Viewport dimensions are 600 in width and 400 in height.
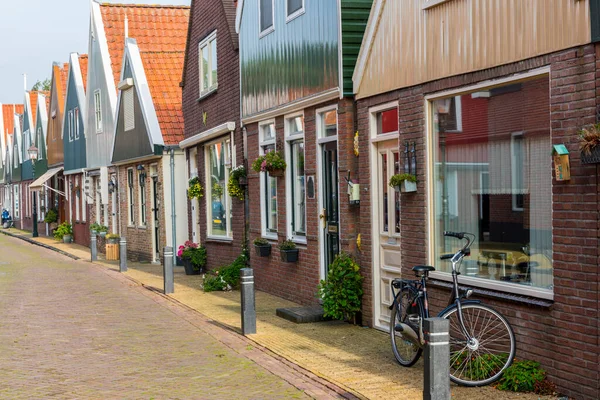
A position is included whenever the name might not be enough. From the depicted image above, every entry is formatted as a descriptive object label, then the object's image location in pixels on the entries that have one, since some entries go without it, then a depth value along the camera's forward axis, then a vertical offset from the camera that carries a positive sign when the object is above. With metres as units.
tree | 86.67 +11.55
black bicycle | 7.79 -1.40
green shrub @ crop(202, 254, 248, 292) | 16.55 -1.68
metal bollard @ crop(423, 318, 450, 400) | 5.86 -1.20
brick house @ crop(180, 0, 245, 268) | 17.41 +1.46
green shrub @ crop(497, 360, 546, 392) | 7.44 -1.68
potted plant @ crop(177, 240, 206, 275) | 19.89 -1.53
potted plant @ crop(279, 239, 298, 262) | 13.78 -0.99
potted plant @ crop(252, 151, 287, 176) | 14.23 +0.44
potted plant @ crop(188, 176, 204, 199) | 19.88 +0.04
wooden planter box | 26.80 -1.79
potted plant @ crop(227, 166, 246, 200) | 16.39 +0.17
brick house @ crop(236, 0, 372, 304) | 11.77 +0.99
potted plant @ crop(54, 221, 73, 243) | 36.44 -1.55
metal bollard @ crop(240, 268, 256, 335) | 11.10 -1.47
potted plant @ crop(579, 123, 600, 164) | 6.60 +0.28
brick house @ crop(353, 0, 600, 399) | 7.10 +0.24
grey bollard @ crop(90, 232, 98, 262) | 25.42 -1.57
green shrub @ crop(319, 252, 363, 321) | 11.34 -1.33
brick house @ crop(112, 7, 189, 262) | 23.03 +1.40
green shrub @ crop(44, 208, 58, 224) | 40.72 -1.00
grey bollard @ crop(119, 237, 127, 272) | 21.16 -1.56
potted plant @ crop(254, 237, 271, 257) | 15.25 -1.02
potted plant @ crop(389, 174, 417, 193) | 9.83 +0.05
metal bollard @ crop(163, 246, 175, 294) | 15.83 -1.45
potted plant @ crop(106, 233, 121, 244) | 27.23 -1.39
